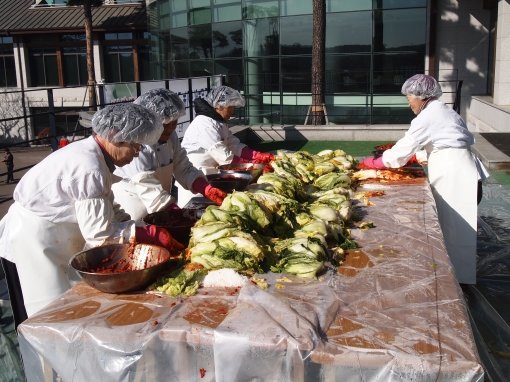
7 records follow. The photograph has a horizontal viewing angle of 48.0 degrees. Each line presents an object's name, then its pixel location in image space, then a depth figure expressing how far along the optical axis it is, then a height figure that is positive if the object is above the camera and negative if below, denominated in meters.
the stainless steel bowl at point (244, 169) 4.84 -0.74
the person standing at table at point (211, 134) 5.73 -0.50
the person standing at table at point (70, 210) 3.10 -0.68
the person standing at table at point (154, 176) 4.12 -0.66
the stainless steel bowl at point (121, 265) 2.63 -0.87
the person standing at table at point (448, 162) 5.01 -0.74
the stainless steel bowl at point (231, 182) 4.45 -0.76
